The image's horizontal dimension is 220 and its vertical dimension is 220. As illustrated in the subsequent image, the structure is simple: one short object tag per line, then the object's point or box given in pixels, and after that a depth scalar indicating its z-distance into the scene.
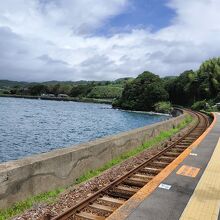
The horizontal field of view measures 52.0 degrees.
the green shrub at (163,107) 71.42
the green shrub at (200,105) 53.15
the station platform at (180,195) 5.04
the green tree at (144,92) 77.47
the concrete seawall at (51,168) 5.46
